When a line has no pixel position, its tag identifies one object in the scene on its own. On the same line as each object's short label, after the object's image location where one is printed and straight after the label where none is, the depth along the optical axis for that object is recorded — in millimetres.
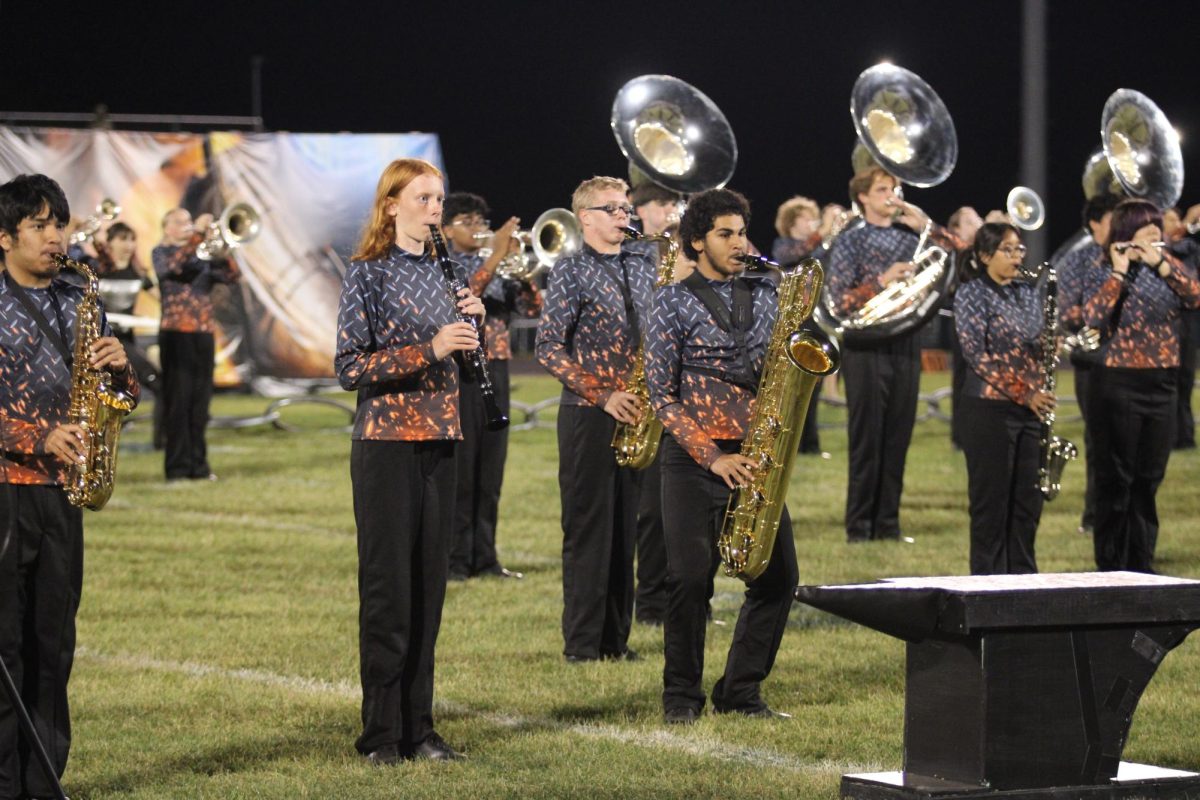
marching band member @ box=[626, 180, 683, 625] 14659
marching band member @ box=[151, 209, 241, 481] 25599
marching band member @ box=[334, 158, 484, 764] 10691
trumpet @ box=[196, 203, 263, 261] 25910
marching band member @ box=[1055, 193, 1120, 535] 17942
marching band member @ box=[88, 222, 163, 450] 27995
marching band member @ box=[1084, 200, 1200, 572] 16931
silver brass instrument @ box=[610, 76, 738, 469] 18347
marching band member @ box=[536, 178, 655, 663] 14355
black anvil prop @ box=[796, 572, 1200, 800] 9033
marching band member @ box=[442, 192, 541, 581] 18207
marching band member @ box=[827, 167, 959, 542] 20401
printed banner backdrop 39837
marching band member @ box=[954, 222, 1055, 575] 15445
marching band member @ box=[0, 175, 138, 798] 9563
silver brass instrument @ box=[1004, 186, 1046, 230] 22860
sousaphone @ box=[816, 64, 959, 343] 20588
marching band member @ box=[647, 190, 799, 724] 11943
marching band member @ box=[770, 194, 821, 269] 27373
